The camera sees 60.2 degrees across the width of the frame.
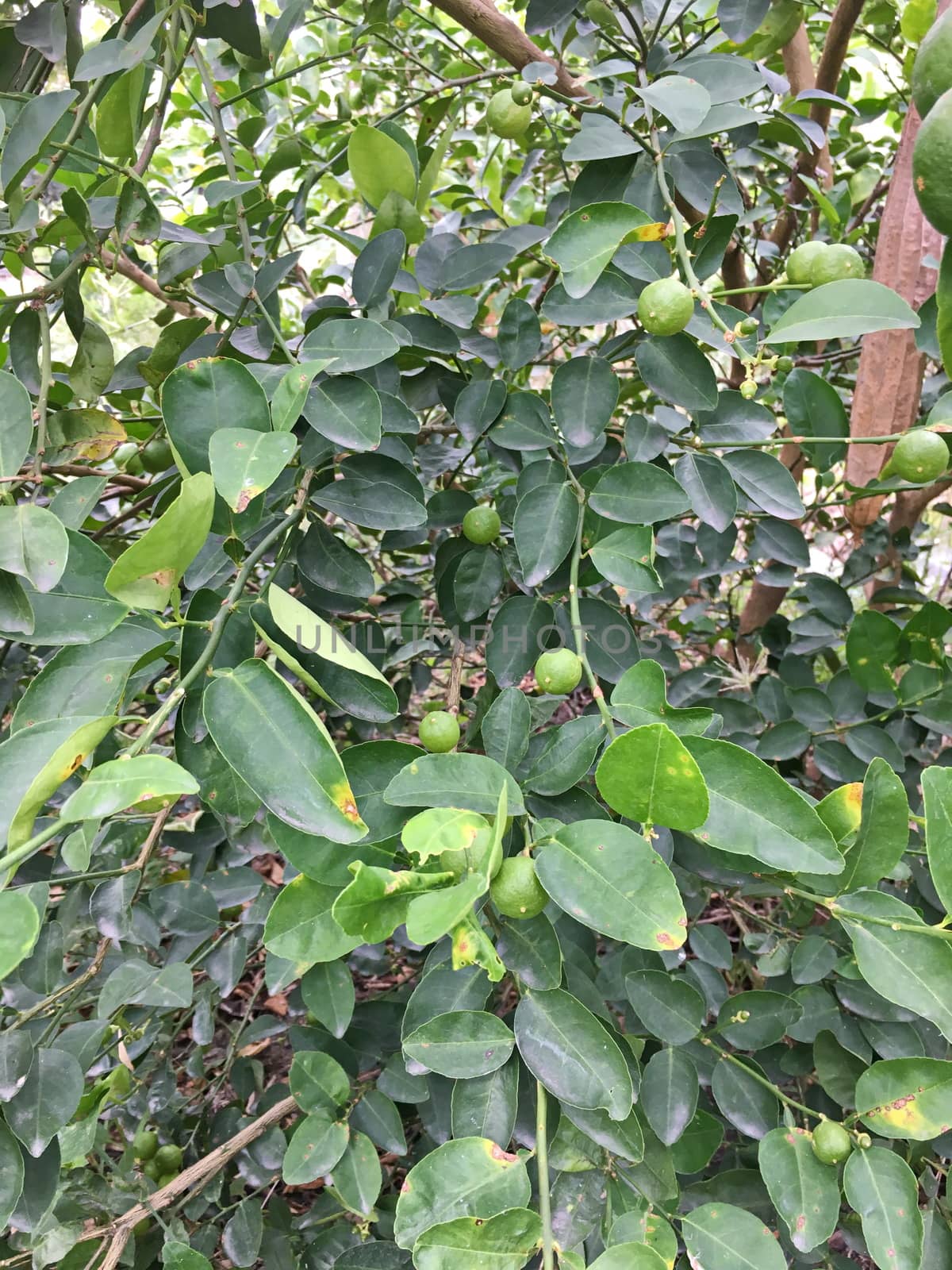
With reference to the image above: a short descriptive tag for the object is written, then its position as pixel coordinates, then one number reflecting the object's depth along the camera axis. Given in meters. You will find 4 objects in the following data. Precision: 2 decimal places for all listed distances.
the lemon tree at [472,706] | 0.52
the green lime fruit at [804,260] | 0.71
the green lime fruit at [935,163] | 0.36
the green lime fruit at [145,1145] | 0.93
